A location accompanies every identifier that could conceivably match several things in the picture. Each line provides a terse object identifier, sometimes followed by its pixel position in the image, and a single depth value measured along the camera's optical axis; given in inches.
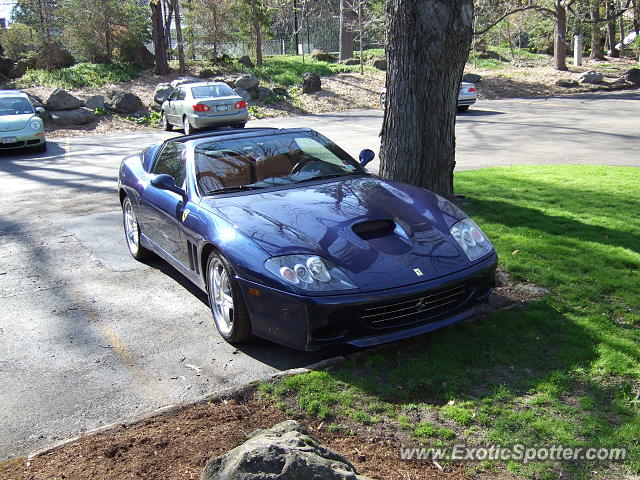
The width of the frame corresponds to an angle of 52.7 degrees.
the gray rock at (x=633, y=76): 1119.0
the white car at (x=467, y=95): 842.8
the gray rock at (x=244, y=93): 987.3
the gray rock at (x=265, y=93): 1010.8
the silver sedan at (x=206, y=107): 717.9
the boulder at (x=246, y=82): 1008.9
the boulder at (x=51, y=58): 1120.2
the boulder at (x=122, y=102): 911.0
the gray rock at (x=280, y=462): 97.2
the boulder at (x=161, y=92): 947.2
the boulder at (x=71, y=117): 838.5
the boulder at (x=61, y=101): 858.1
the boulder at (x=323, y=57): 1389.0
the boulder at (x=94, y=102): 906.7
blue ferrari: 159.3
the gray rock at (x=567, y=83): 1109.7
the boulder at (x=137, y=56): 1181.1
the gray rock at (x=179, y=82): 923.3
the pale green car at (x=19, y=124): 599.8
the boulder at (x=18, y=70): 1112.9
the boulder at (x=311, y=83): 1046.4
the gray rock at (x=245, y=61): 1243.5
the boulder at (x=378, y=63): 1261.1
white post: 1294.3
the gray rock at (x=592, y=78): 1120.8
